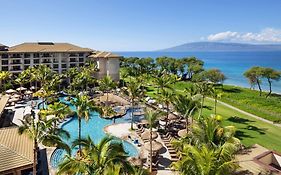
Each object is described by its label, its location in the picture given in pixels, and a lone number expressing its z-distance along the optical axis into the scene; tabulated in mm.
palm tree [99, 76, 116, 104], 37469
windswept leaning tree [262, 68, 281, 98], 49443
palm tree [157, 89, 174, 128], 26548
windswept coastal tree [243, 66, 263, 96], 50883
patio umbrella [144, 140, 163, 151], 20096
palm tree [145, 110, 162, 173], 18990
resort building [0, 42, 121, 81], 52403
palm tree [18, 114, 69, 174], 13344
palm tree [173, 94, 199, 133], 21231
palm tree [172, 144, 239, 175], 9754
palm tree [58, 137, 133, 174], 10450
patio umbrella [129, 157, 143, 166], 17972
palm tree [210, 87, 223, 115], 28565
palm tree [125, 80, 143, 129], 29471
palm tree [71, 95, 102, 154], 20580
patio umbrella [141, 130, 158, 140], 23933
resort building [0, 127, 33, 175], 14183
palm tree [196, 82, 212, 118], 28831
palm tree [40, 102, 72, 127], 24268
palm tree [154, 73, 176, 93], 31968
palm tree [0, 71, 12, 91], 45378
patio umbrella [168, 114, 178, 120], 29206
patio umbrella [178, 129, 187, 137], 23612
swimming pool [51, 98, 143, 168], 21426
